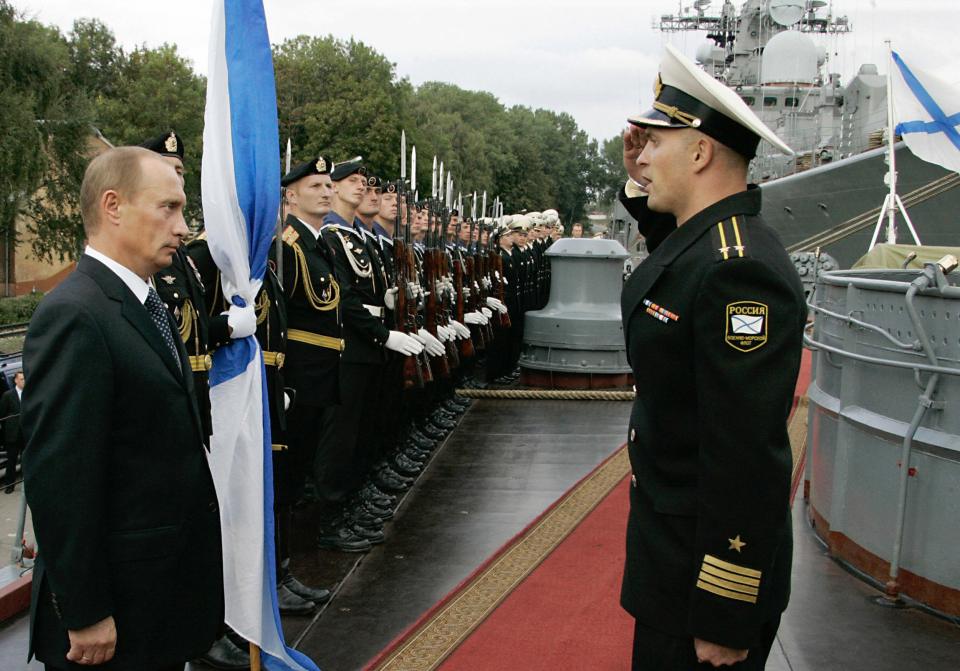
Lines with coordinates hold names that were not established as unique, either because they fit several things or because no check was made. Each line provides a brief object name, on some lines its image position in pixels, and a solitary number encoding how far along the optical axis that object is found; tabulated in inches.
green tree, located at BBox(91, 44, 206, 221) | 1708.9
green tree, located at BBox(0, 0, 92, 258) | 1038.4
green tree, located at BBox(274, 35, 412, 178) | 1712.6
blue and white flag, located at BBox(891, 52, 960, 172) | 352.8
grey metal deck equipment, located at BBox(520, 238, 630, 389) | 416.5
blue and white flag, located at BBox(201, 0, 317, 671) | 125.1
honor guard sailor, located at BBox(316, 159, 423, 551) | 204.8
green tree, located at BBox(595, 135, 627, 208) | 3639.3
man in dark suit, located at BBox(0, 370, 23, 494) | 386.0
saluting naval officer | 73.0
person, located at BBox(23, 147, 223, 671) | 80.7
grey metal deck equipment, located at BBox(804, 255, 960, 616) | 154.7
